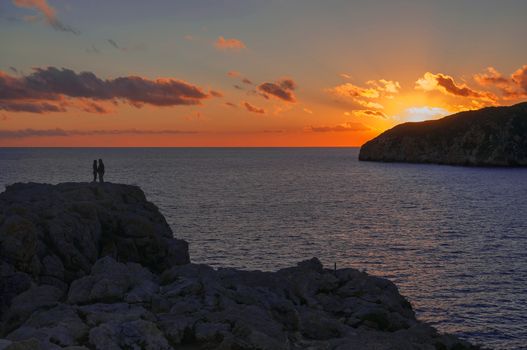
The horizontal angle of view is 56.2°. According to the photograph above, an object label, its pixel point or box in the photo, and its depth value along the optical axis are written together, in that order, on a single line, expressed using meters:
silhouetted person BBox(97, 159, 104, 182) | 48.91
